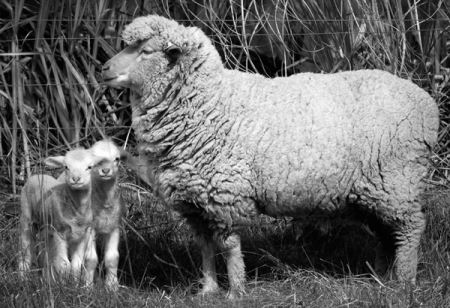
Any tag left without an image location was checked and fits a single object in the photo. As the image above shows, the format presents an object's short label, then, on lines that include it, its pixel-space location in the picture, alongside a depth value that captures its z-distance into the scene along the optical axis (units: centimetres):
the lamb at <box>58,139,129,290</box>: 996
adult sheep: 921
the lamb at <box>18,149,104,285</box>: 960
